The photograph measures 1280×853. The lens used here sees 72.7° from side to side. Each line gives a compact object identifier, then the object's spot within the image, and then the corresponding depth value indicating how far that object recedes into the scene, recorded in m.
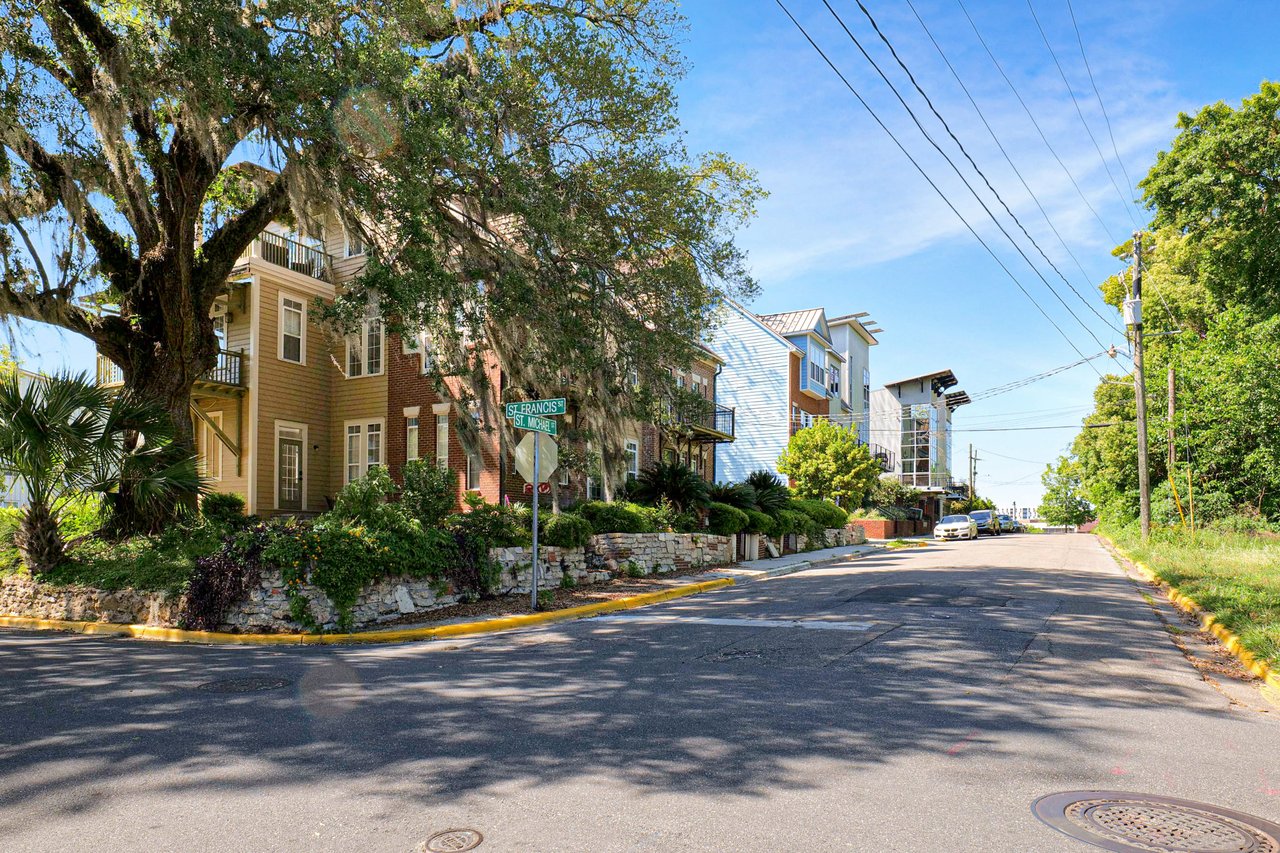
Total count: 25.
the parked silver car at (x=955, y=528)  45.41
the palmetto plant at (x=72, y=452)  12.27
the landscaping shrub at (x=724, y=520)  23.75
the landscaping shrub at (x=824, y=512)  31.78
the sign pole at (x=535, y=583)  12.99
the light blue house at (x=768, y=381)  43.69
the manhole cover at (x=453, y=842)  3.83
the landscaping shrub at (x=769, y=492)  27.41
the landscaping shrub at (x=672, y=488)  22.84
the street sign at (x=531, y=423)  13.09
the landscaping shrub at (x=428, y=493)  15.75
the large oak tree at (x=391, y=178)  12.06
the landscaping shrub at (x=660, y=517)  20.33
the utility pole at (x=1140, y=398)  27.14
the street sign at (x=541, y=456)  13.95
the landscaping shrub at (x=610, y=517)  19.17
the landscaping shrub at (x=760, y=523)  25.15
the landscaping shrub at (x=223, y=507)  18.52
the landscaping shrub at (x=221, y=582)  11.34
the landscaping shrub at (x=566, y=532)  16.30
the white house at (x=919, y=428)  60.09
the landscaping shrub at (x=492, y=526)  14.56
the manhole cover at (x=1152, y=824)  3.92
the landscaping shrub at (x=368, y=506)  13.00
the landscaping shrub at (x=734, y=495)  25.03
